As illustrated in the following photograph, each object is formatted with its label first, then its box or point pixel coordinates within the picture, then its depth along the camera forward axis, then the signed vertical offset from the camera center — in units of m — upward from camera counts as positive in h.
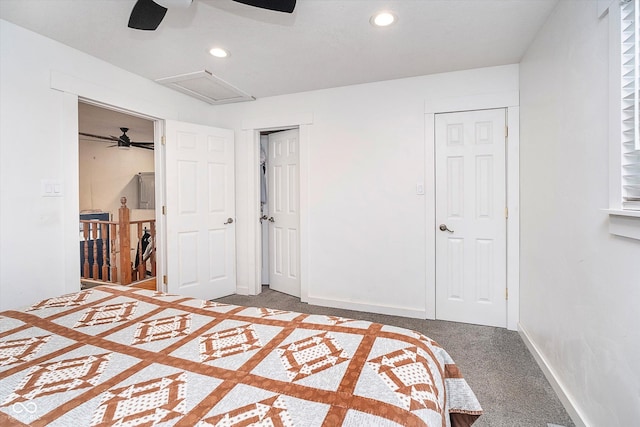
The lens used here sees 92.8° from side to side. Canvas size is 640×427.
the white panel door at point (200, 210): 3.16 +0.00
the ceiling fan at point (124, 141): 5.33 +1.30
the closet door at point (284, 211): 3.61 -0.01
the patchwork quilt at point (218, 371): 0.72 -0.47
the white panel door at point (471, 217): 2.70 -0.07
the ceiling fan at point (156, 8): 1.44 +1.01
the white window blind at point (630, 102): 1.13 +0.41
